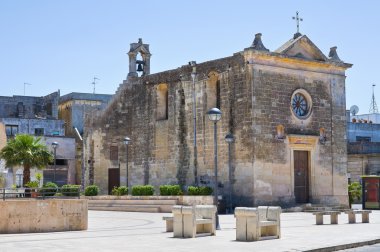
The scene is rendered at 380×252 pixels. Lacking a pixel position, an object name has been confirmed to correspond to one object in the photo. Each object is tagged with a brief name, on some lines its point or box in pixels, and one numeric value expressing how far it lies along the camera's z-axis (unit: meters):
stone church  30.45
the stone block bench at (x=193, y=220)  15.98
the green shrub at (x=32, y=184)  31.59
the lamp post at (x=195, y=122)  33.34
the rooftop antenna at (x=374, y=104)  71.75
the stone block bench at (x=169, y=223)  17.97
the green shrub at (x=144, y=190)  33.03
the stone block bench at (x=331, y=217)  21.27
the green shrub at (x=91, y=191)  36.97
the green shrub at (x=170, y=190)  31.70
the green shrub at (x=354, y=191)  34.88
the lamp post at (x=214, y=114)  20.47
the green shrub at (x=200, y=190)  30.72
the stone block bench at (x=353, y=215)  21.81
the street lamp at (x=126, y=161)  35.46
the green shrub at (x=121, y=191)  35.15
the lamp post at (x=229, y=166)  29.69
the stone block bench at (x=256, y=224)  15.30
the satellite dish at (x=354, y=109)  65.38
